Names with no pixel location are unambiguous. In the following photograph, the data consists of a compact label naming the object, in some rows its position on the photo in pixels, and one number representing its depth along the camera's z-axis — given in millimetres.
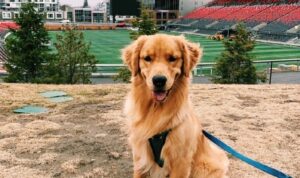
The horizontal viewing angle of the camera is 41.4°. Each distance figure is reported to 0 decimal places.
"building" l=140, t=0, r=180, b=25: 85062
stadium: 36344
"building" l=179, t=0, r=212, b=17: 86375
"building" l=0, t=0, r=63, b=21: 120438
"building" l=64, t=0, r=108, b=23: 109438
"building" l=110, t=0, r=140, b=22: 70688
